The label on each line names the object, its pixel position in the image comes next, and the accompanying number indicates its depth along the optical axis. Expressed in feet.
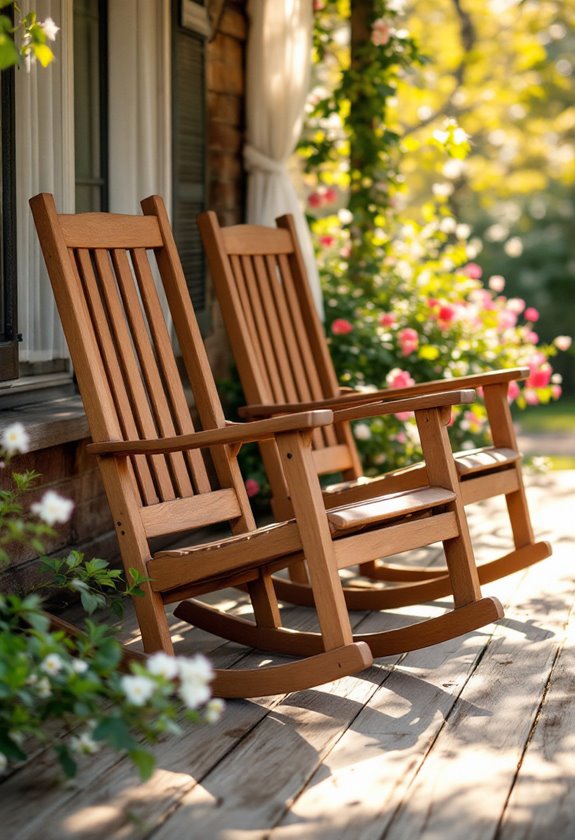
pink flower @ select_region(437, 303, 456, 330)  16.12
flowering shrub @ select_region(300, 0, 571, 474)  15.89
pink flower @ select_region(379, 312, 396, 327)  15.79
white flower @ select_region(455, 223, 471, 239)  17.52
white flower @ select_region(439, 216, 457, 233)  17.62
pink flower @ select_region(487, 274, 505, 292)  17.56
